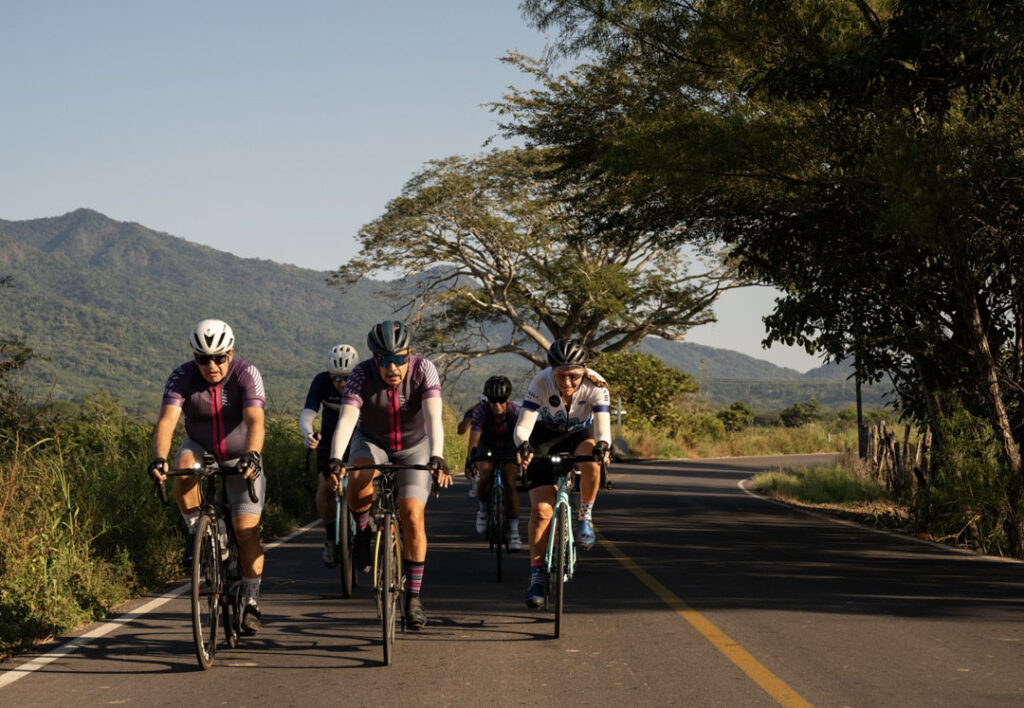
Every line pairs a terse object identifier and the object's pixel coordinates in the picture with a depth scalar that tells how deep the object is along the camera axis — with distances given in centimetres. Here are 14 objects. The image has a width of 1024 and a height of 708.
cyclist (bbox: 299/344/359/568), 1106
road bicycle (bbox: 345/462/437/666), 762
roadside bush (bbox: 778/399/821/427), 9766
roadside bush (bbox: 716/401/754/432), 7706
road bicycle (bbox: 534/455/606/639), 845
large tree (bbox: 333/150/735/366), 4516
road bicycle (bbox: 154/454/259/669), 741
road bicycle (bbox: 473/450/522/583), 1218
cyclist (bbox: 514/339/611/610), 912
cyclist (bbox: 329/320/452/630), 838
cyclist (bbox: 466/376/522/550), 1302
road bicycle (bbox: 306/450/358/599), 1033
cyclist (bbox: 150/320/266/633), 792
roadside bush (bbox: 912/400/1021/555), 1464
